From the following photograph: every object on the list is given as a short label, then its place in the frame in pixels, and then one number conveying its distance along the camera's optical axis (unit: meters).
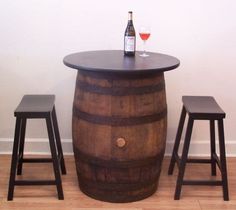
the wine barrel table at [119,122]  2.31
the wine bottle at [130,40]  2.53
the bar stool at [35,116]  2.40
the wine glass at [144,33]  2.59
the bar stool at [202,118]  2.44
